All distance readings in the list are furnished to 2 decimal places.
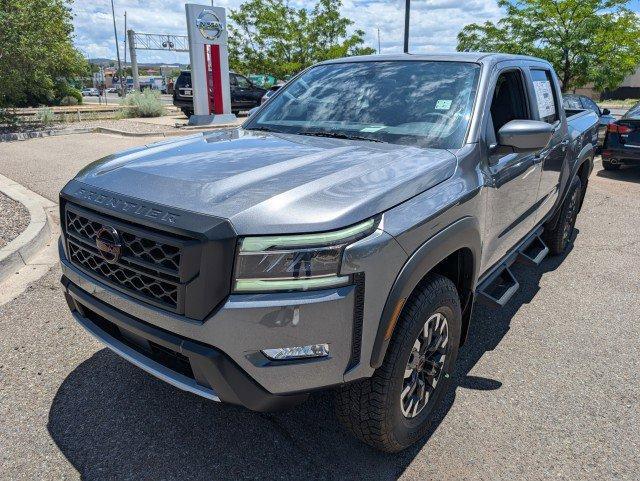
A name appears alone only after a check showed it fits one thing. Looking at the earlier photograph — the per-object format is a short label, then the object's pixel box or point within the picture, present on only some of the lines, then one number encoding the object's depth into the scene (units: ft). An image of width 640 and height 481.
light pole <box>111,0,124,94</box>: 171.61
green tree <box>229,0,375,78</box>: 88.89
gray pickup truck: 6.00
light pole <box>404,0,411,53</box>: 42.50
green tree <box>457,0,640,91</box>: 41.70
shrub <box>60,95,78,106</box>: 118.73
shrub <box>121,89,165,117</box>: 69.26
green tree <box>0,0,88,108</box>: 43.98
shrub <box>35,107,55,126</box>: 59.11
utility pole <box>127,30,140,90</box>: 121.08
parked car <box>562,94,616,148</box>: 32.84
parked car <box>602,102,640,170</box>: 29.66
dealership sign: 56.90
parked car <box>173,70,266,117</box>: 68.69
